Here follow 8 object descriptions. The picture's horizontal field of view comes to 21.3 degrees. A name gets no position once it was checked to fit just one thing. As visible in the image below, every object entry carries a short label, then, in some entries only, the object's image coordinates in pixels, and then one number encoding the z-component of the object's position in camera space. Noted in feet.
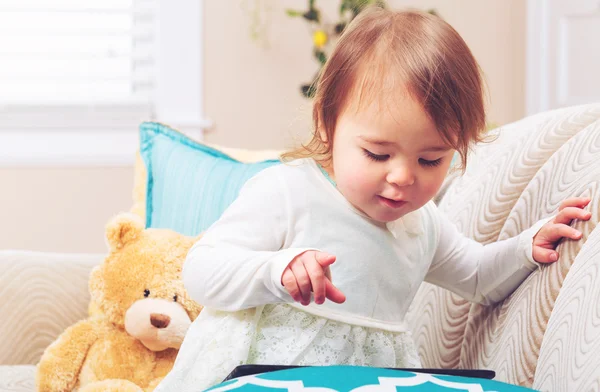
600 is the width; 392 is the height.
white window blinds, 10.37
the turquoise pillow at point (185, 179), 5.40
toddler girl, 3.99
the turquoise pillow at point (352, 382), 3.50
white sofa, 3.84
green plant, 9.84
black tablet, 3.67
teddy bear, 4.82
